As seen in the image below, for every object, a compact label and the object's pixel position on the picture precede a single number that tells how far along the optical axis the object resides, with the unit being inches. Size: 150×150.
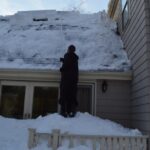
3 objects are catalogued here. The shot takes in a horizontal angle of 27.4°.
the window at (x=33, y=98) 385.1
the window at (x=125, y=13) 409.1
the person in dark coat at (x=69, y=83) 351.3
